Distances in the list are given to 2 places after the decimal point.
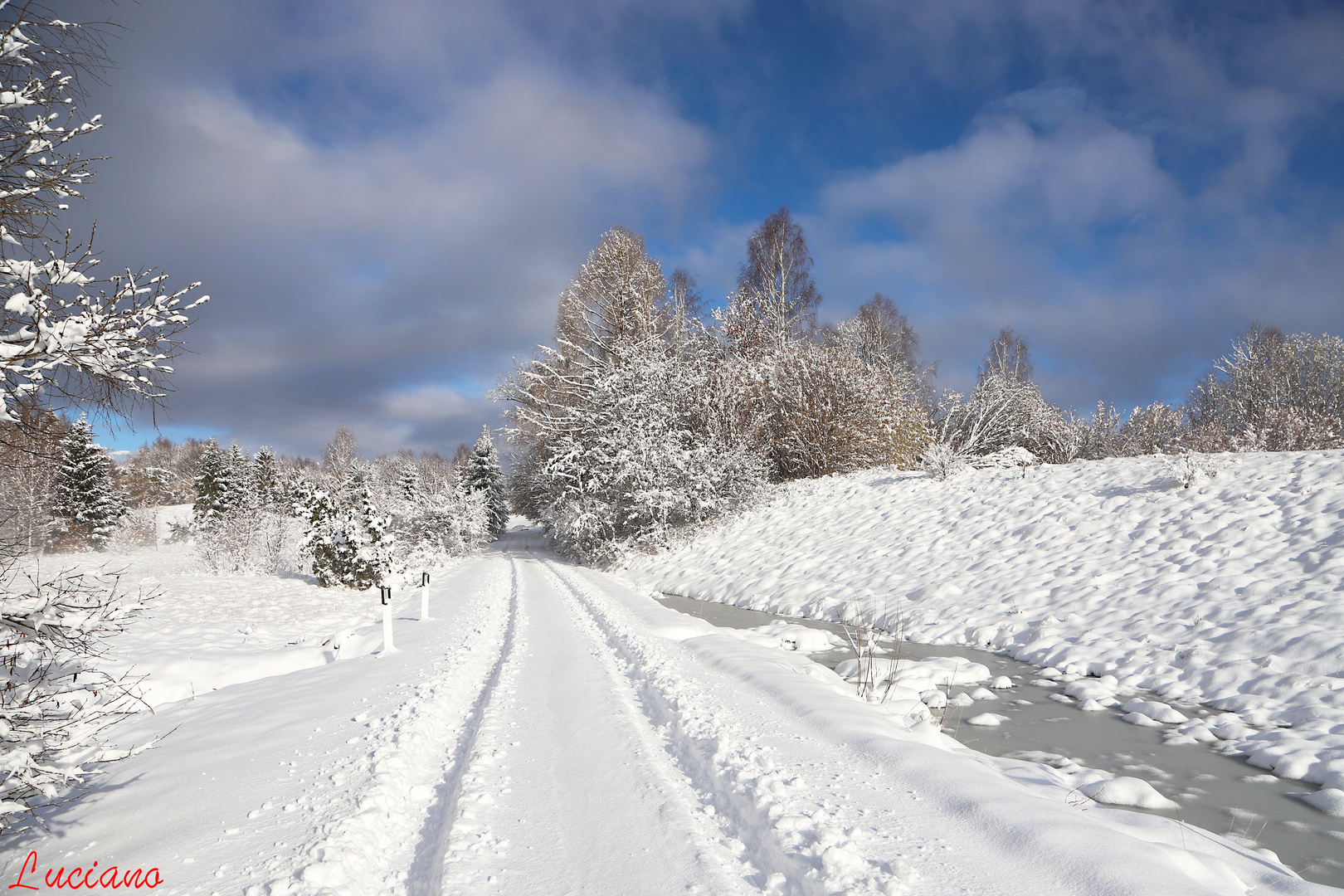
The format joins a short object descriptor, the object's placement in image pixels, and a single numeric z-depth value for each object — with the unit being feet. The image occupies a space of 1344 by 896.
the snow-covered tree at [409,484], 110.22
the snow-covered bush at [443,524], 86.02
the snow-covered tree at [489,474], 150.71
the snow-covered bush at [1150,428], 61.46
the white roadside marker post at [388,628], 25.12
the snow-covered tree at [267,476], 147.79
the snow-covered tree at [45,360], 8.18
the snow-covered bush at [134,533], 102.47
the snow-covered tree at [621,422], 60.85
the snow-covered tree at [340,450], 191.93
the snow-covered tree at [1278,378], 74.49
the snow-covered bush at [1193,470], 31.65
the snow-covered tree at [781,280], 77.77
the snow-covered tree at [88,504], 94.63
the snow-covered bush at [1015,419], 69.72
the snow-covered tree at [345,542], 53.78
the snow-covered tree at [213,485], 131.75
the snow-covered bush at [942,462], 47.65
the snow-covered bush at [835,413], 64.13
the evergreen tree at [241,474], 137.28
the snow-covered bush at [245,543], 60.80
